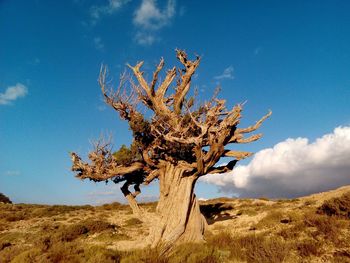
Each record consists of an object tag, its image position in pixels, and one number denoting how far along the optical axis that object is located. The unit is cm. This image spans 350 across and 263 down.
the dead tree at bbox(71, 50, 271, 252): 1459
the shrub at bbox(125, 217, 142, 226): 2394
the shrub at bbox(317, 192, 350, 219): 1389
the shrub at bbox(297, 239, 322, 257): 1012
